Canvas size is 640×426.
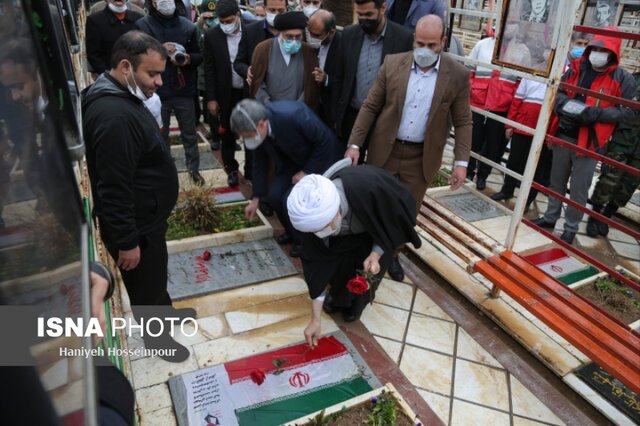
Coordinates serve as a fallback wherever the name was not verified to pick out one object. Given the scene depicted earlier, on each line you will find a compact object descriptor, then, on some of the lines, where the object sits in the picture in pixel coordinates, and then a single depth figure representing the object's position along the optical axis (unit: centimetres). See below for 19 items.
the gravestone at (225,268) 363
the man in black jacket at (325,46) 404
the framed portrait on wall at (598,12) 431
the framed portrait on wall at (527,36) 296
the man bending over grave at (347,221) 249
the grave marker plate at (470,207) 502
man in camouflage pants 431
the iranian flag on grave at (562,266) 405
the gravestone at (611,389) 280
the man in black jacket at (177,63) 449
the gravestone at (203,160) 583
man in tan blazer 322
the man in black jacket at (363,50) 362
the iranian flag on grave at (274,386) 256
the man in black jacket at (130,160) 214
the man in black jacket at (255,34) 443
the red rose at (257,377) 267
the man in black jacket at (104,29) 487
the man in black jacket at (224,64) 467
